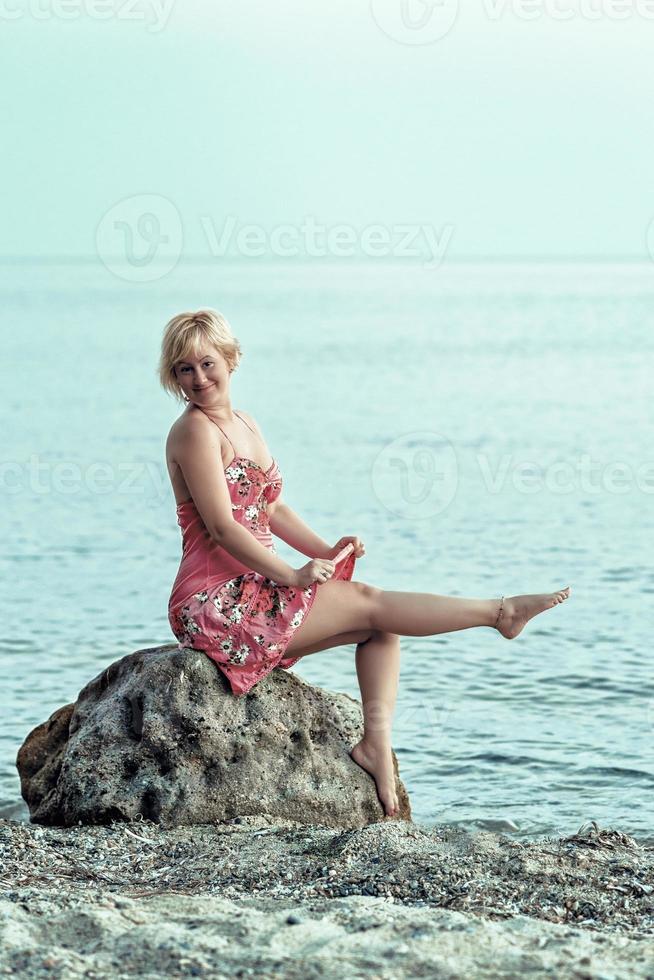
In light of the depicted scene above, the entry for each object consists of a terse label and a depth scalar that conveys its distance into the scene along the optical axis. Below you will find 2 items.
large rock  12.25
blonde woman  12.20
